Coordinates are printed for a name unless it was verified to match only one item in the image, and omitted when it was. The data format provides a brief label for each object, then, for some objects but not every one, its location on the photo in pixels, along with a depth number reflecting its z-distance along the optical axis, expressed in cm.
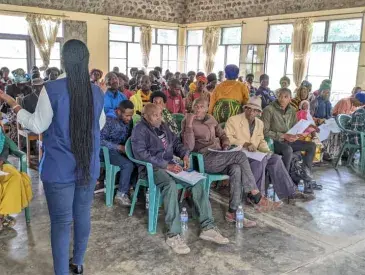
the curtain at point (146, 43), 1226
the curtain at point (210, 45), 1212
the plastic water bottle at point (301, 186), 426
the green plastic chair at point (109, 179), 379
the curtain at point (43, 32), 1015
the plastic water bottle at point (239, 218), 339
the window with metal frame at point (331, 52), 902
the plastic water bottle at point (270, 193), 401
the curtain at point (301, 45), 964
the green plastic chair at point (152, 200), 320
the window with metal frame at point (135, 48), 1196
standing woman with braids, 199
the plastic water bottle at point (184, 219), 331
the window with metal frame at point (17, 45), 1012
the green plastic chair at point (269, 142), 421
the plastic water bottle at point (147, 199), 337
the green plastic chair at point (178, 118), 449
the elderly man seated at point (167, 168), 301
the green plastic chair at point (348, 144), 533
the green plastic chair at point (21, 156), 321
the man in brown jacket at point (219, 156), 348
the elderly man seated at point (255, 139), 391
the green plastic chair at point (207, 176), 358
